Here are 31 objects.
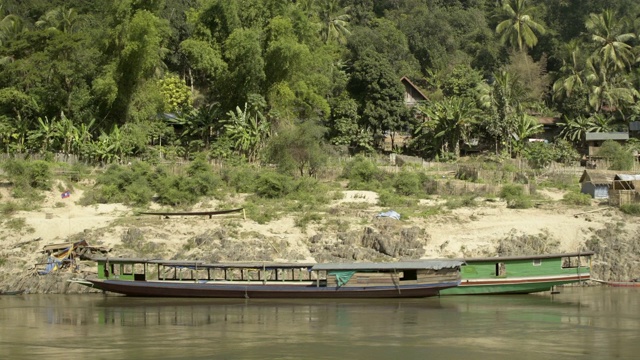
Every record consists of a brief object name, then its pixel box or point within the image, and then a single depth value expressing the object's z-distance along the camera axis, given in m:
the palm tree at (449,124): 59.47
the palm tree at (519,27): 75.81
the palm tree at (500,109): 59.31
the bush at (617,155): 53.31
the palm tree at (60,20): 65.12
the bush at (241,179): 45.03
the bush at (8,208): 40.12
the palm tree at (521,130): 59.84
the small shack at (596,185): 45.50
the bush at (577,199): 42.94
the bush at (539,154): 55.87
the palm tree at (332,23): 75.19
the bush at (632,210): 40.03
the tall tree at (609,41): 65.31
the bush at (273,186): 43.75
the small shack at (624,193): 41.35
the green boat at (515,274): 32.59
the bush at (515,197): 41.78
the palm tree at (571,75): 65.31
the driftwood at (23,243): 36.75
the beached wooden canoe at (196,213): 39.56
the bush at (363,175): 46.56
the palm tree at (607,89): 63.16
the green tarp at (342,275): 31.78
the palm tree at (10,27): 61.31
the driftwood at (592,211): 40.19
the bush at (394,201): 42.44
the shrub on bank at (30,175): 43.62
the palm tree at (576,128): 63.16
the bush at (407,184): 45.47
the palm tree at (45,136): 52.97
